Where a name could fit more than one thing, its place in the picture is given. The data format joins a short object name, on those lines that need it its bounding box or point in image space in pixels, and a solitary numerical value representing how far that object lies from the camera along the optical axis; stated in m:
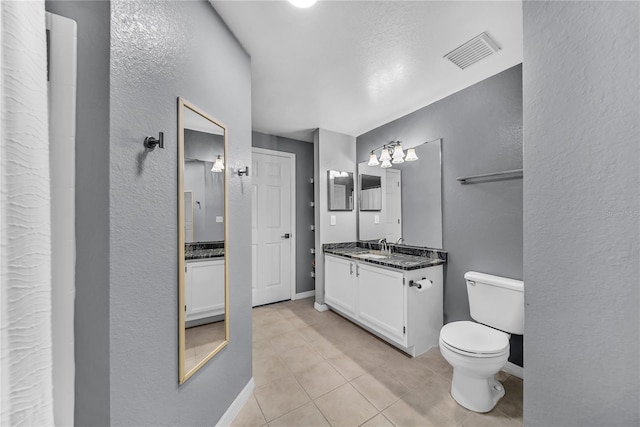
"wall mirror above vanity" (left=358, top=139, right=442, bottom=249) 2.44
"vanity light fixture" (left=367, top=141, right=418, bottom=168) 2.51
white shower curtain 0.32
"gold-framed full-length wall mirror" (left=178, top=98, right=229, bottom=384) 1.07
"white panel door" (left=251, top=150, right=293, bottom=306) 3.31
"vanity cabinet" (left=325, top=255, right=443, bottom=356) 2.10
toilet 1.47
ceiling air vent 1.56
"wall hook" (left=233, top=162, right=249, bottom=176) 1.53
